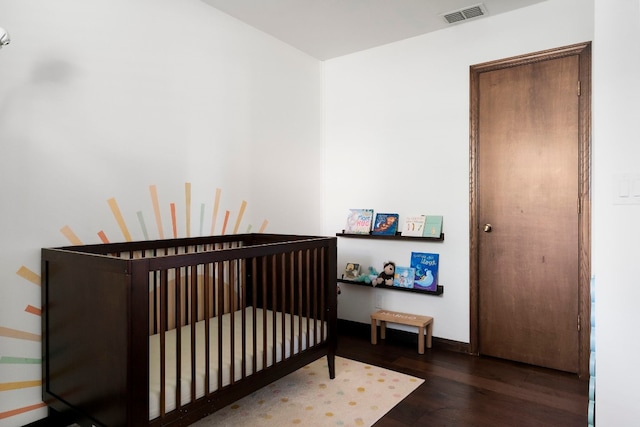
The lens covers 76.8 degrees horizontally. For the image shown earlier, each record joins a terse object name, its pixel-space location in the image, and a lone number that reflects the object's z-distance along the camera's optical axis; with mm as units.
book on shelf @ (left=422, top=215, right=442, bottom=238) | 3039
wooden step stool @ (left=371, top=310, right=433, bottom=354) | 2926
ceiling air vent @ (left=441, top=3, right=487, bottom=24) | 2684
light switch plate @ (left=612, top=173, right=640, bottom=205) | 1324
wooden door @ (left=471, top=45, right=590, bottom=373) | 2543
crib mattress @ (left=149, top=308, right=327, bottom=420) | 1590
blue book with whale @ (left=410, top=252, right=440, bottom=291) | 3051
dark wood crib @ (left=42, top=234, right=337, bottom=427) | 1431
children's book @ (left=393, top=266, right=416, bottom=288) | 3146
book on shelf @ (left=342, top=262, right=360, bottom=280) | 3416
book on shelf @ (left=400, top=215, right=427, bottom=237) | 3121
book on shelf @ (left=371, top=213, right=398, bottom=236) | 3270
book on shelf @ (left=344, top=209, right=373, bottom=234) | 3400
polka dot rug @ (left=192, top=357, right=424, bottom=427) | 1979
